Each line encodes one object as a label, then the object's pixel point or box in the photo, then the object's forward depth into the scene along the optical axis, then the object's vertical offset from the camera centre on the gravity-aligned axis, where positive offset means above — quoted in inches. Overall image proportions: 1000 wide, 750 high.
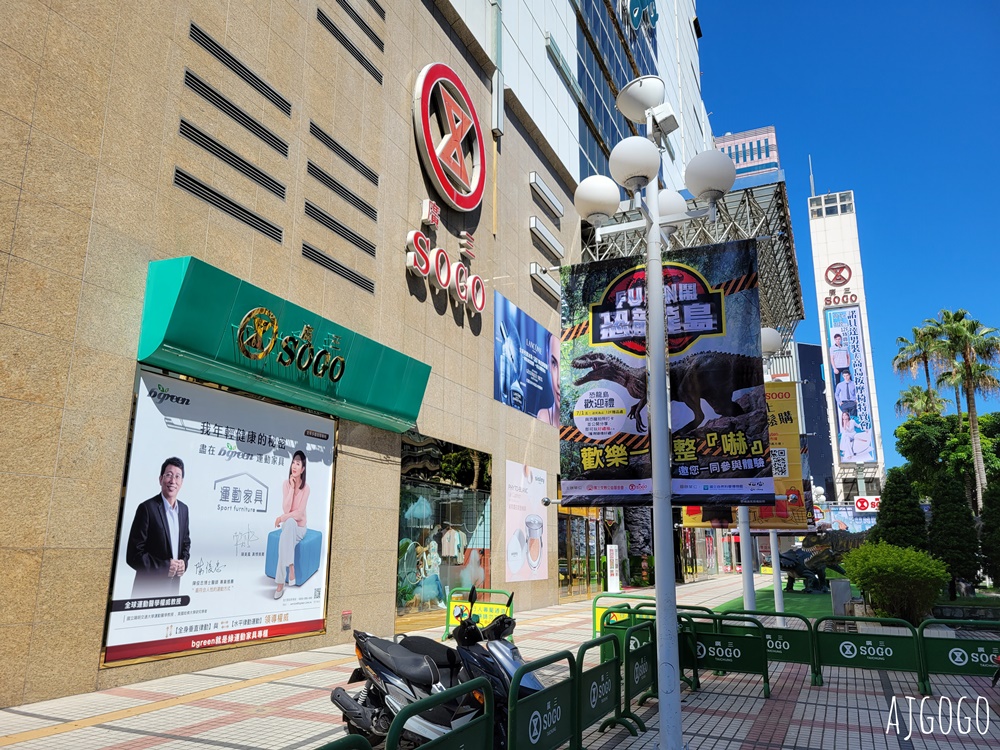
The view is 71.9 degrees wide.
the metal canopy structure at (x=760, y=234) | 980.6 +453.3
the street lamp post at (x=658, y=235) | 234.8 +110.6
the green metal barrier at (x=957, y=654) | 308.5 -54.7
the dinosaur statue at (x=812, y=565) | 1096.8 -53.6
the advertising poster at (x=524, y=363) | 799.7 +206.5
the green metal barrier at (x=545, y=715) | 181.3 -51.6
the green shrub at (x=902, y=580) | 560.7 -39.5
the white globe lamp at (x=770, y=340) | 547.5 +148.7
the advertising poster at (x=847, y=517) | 3034.0 +62.9
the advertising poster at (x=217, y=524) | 350.3 +2.5
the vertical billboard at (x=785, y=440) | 504.7 +65.4
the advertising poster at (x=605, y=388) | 270.1 +55.8
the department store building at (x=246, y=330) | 311.9 +118.7
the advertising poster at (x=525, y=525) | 787.4 +5.6
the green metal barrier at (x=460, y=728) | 127.1 -41.8
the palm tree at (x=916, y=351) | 1658.5 +451.3
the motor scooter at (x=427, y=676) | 205.5 -44.6
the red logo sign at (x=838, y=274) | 3597.4 +1324.6
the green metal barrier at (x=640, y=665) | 276.4 -56.2
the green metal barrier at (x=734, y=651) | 327.6 -56.9
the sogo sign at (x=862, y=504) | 2087.7 +81.4
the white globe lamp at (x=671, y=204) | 292.7 +136.6
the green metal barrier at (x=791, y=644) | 345.7 -56.4
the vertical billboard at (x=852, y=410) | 2989.7 +514.0
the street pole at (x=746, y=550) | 459.5 -13.1
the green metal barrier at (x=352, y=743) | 105.2 -32.8
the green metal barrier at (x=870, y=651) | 320.8 -55.9
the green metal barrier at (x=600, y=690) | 228.8 -55.9
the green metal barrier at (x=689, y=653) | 338.3 -58.9
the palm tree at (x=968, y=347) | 1555.1 +413.6
